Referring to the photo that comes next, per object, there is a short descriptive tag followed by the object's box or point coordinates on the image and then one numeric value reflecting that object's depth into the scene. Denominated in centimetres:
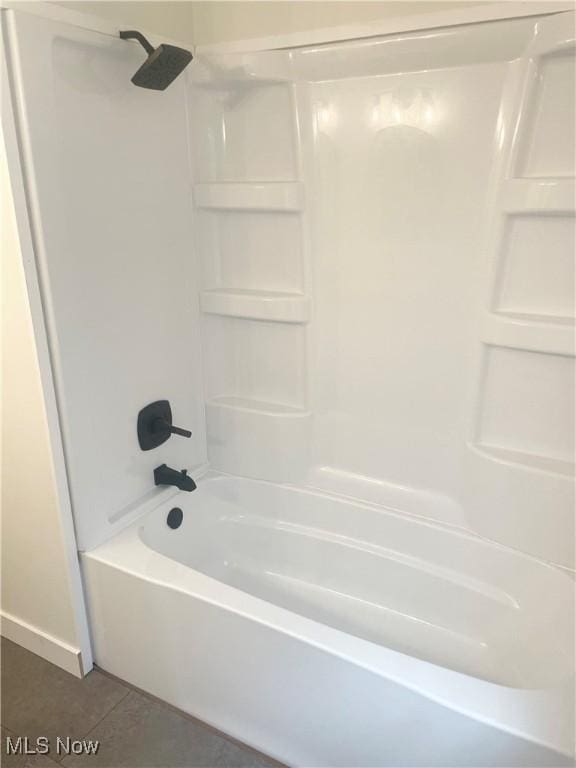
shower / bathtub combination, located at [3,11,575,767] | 132
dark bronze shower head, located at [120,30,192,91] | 136
